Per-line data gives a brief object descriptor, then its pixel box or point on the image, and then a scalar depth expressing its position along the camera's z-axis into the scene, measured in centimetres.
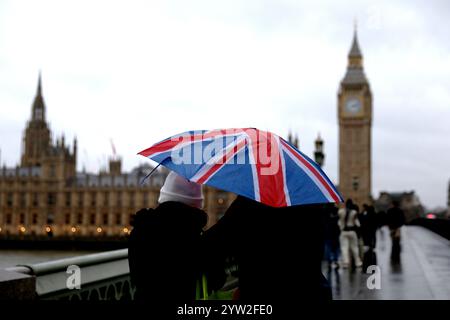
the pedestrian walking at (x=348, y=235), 1440
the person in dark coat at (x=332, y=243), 1430
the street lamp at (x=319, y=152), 2019
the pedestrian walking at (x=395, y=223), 1776
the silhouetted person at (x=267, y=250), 316
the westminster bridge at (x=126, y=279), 535
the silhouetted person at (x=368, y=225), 1634
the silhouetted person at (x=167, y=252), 302
